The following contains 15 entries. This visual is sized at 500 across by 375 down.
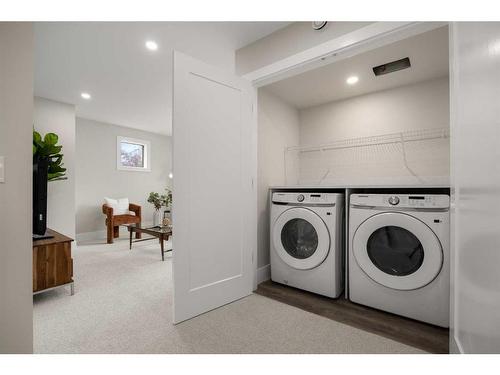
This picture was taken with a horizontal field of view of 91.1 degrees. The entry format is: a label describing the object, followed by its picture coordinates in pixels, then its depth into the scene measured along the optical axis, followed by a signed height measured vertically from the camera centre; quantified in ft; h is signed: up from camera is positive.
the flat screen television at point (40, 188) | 5.81 +0.02
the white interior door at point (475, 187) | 2.58 +0.02
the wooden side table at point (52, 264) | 6.54 -2.09
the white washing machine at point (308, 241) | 6.66 -1.51
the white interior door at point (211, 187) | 5.53 +0.04
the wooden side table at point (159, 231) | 10.76 -1.96
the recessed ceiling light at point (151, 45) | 7.70 +4.60
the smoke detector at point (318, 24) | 5.92 +4.00
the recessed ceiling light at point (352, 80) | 8.38 +3.79
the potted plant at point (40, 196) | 5.82 -0.17
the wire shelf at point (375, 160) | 8.33 +1.13
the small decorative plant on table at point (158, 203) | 14.40 -0.91
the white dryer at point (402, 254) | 5.18 -1.51
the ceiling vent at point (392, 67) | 7.32 +3.78
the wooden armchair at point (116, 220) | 14.12 -1.86
